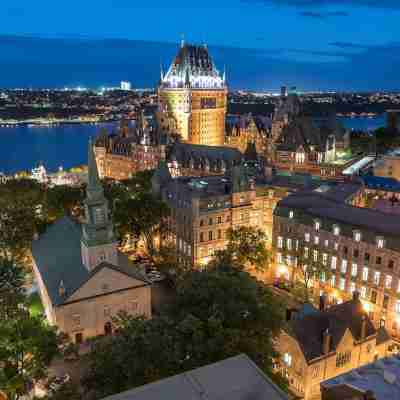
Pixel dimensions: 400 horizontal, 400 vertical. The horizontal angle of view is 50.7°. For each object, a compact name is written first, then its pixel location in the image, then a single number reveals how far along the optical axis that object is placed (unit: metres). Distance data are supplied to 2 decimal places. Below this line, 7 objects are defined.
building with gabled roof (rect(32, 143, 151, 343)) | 49.47
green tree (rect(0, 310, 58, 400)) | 34.09
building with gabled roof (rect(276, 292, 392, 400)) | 45.31
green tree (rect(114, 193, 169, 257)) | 70.91
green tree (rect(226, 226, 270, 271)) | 67.75
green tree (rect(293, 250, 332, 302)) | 64.12
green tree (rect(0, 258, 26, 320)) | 43.22
